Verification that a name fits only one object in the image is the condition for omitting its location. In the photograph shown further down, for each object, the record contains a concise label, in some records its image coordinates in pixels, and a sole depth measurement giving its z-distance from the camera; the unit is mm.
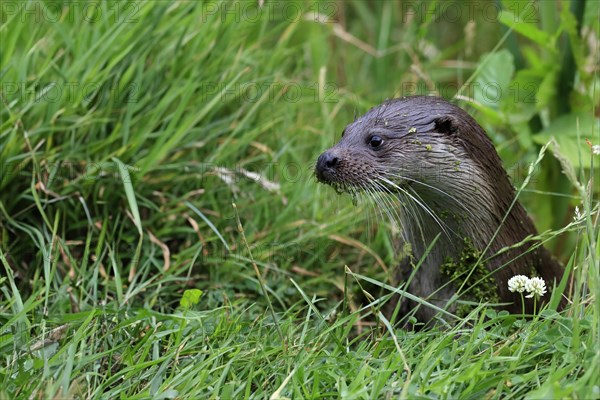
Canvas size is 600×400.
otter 6168
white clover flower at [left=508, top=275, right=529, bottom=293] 5496
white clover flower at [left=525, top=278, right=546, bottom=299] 5434
